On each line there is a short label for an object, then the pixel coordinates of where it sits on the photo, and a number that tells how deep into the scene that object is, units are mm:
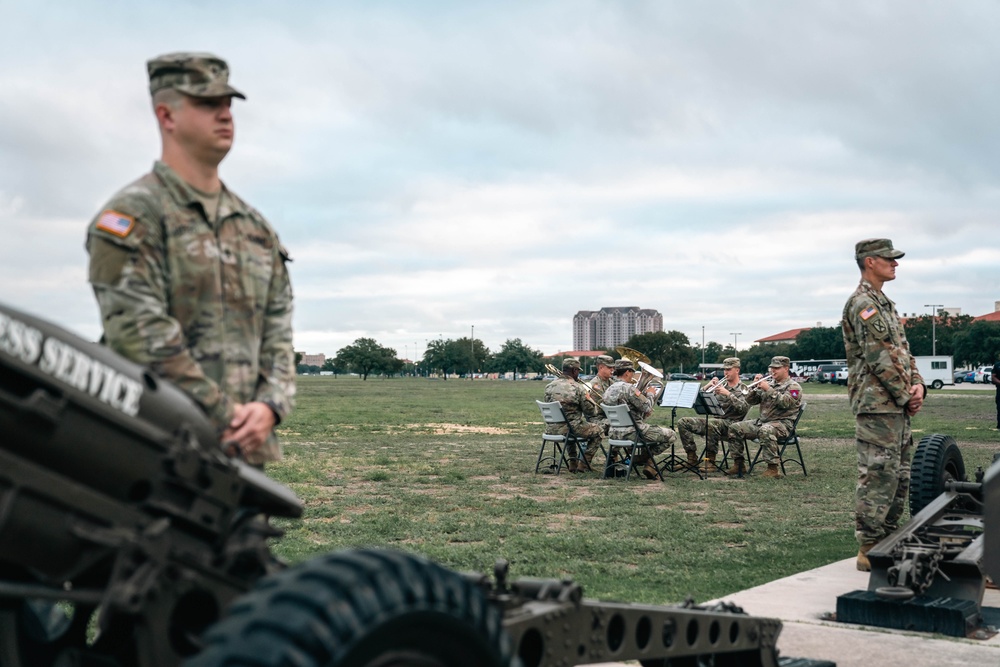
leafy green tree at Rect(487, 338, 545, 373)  139875
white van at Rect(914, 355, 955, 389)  75438
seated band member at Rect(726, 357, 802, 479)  15375
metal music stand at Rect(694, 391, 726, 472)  15797
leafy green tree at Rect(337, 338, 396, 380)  133500
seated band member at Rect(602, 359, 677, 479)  14539
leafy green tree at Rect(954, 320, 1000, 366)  92875
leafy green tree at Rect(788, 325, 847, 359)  124250
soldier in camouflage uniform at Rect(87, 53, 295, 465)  2844
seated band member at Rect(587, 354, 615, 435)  16875
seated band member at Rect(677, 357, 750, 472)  16016
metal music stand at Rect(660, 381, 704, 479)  15195
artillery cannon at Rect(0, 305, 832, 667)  1816
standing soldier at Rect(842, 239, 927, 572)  7719
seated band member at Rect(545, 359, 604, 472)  15438
